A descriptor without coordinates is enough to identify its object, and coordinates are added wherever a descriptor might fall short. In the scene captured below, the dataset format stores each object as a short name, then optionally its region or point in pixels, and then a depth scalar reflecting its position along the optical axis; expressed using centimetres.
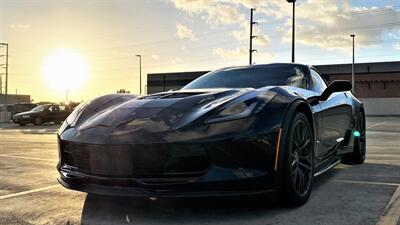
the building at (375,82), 5812
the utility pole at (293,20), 3168
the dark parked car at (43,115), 2972
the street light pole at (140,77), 6510
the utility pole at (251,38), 3968
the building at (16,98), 11212
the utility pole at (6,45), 5139
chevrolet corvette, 361
